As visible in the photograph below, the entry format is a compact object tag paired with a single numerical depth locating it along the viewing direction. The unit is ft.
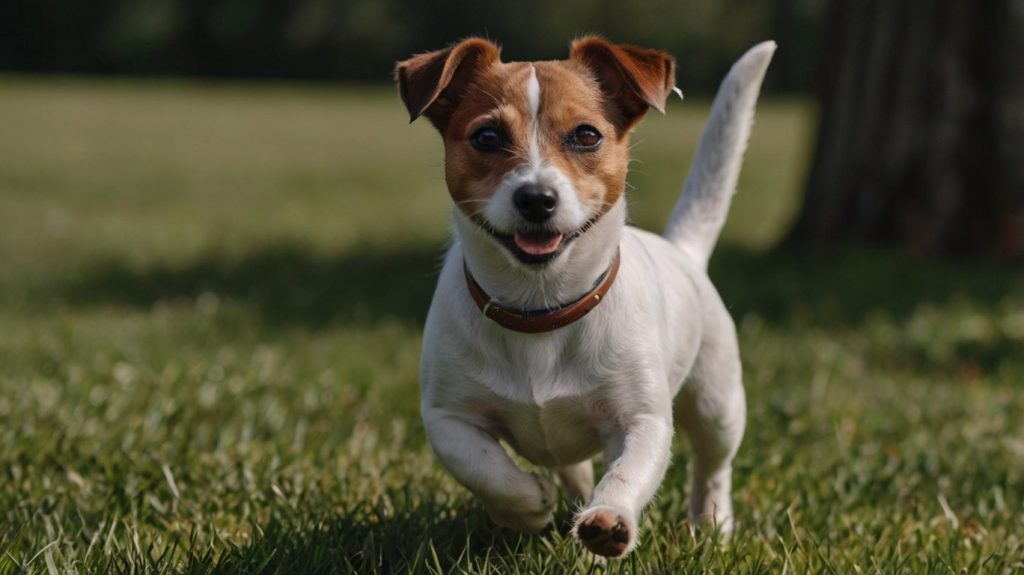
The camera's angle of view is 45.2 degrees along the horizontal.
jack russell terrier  10.37
